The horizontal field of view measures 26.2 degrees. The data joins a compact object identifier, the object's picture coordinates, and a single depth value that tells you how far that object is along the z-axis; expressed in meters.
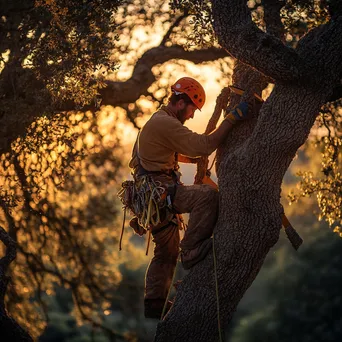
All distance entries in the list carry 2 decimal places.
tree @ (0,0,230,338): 8.63
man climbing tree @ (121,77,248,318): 6.24
